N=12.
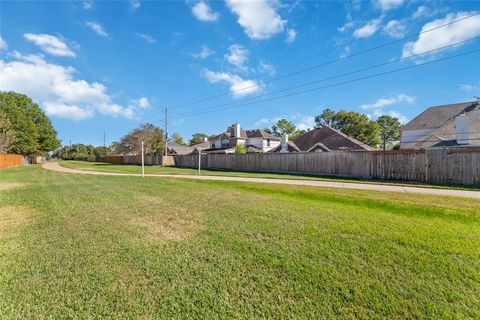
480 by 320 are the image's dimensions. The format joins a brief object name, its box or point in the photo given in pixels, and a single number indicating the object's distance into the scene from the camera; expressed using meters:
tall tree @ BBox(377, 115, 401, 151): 58.53
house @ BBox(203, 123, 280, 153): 45.22
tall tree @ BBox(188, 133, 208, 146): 81.16
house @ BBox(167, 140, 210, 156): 53.12
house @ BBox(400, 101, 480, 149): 19.36
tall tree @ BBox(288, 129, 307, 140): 61.44
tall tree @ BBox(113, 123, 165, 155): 43.59
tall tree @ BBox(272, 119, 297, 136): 62.72
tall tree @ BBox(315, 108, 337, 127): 53.22
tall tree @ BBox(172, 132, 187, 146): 74.50
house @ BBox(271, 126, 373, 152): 28.16
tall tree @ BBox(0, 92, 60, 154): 36.50
